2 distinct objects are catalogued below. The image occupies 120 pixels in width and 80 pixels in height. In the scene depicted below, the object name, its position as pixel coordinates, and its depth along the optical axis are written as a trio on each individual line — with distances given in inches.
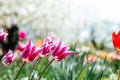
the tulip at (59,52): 29.8
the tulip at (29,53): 28.4
